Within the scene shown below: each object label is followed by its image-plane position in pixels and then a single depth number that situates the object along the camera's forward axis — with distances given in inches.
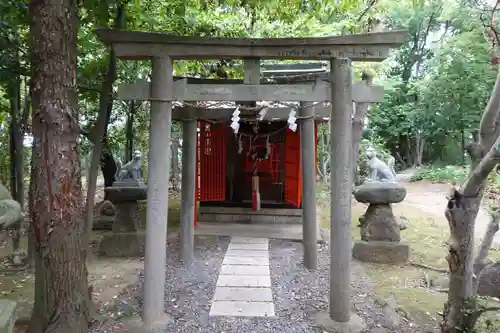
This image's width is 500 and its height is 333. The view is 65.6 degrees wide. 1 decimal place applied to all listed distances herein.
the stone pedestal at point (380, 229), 276.2
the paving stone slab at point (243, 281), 218.5
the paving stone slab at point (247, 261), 258.4
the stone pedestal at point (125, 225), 296.0
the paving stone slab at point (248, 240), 312.9
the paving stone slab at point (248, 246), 296.2
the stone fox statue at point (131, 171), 331.9
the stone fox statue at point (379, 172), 302.5
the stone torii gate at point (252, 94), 170.7
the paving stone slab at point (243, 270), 238.1
